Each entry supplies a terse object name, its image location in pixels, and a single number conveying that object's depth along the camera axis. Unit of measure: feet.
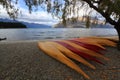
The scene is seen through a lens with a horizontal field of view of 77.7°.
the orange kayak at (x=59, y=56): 7.29
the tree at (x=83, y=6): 9.16
